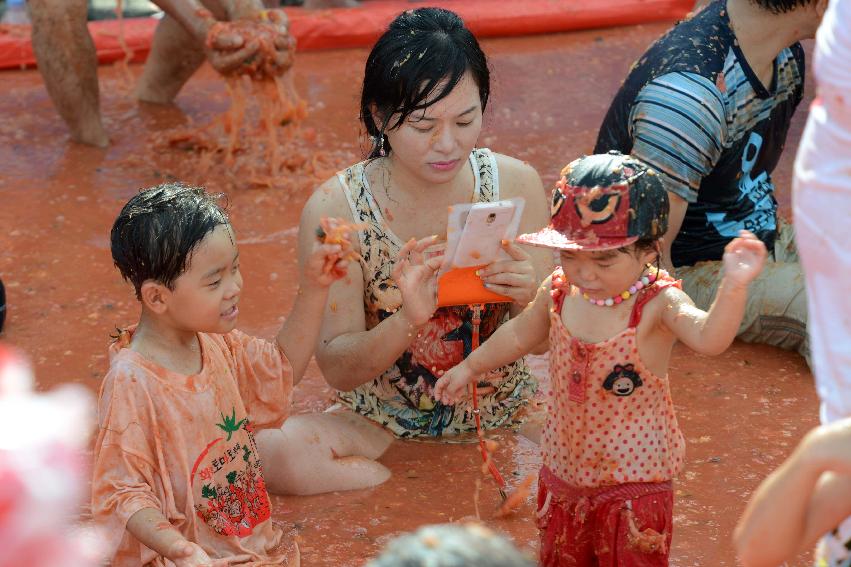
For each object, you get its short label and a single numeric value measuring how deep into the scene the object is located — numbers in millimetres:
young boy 5934
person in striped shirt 8422
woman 6875
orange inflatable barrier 15617
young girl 5602
